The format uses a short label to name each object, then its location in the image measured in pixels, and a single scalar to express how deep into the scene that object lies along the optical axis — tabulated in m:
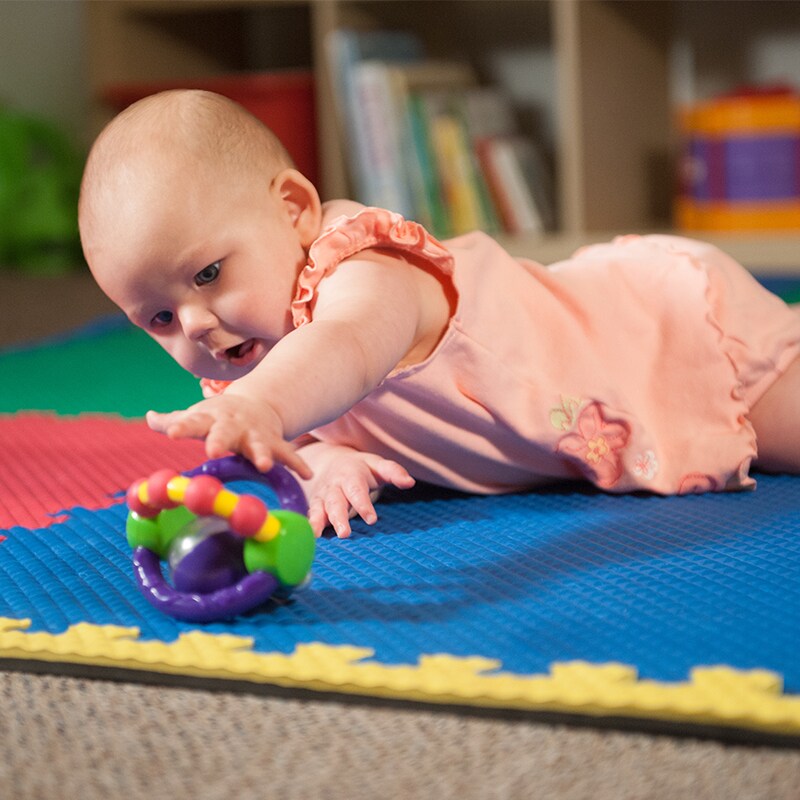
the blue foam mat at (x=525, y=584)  0.65
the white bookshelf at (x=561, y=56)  2.33
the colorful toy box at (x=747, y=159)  2.19
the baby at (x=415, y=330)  0.83
